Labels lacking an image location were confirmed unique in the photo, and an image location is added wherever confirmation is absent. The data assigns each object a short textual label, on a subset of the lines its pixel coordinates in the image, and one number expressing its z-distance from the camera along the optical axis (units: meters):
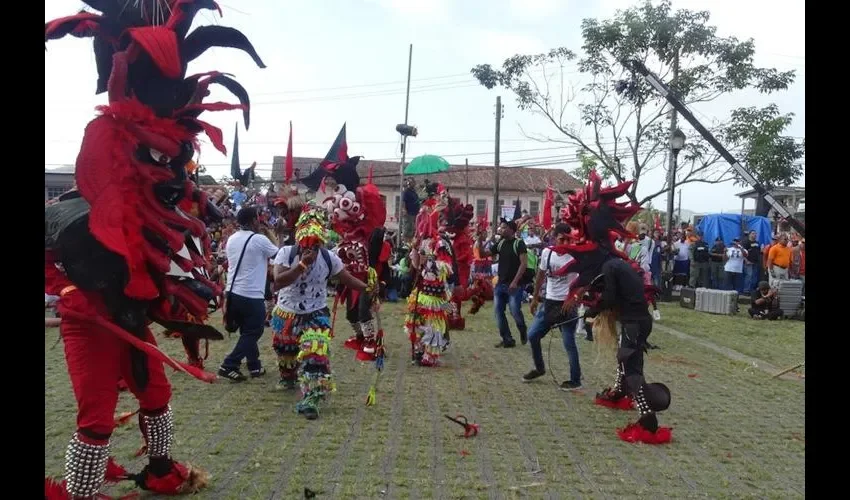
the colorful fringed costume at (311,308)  5.98
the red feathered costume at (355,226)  8.41
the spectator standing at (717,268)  19.31
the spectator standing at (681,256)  18.70
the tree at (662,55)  17.61
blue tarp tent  21.89
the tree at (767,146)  18.02
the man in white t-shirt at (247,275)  7.07
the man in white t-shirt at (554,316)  7.30
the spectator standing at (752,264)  19.03
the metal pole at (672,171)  16.52
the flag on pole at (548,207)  12.95
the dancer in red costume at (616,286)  5.69
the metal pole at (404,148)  19.30
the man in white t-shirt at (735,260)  18.33
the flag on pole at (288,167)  8.17
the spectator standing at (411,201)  11.85
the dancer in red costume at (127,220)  3.35
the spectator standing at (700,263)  19.39
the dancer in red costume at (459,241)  9.66
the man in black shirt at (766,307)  15.15
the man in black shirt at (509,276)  9.53
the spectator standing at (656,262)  16.17
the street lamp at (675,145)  16.22
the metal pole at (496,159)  27.58
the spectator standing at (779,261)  15.89
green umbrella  18.09
